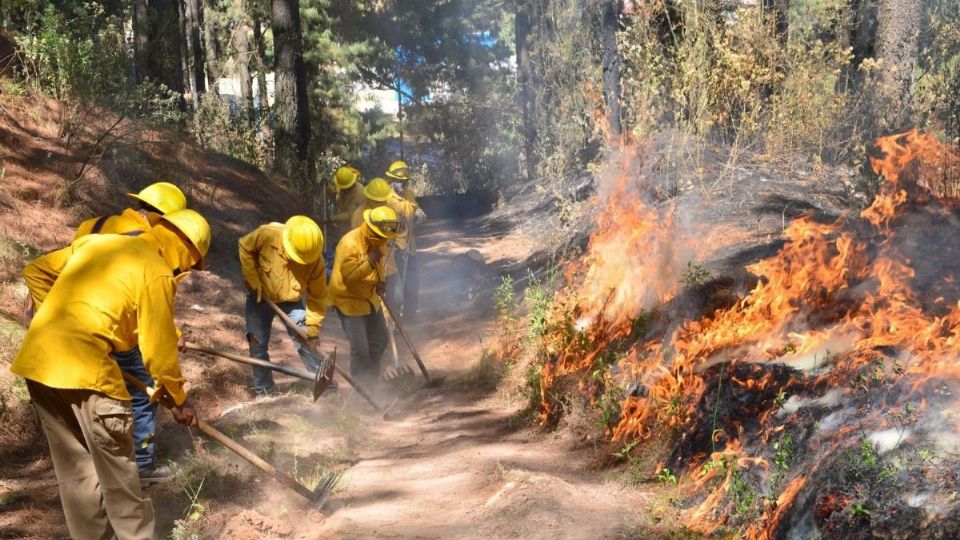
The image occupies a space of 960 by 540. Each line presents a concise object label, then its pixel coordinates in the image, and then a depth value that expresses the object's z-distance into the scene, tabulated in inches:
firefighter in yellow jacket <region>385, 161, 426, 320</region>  429.4
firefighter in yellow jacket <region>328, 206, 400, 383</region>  325.4
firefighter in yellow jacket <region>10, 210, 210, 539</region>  159.9
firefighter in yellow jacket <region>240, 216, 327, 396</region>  305.7
